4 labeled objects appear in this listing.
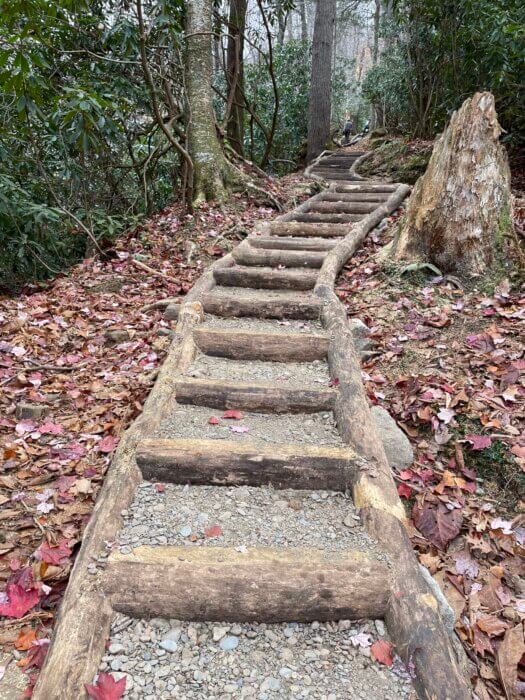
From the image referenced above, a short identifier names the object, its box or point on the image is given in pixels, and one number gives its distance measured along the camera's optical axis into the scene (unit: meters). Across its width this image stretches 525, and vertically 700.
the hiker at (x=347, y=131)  18.69
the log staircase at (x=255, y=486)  1.61
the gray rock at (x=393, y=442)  2.62
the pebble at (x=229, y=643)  1.65
